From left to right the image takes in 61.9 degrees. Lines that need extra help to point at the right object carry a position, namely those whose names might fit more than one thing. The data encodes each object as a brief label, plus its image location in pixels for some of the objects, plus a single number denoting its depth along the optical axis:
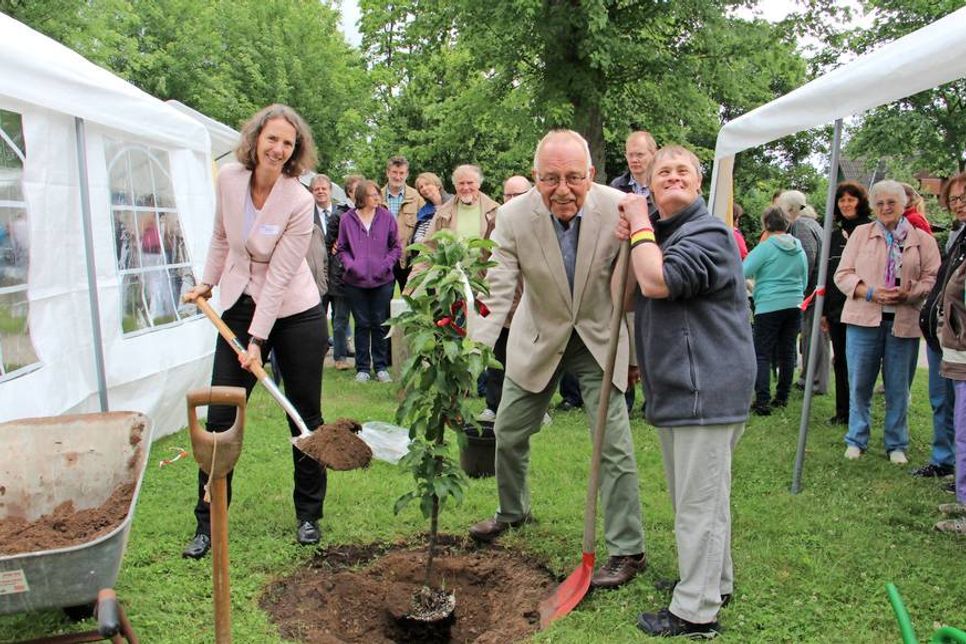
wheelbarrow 3.28
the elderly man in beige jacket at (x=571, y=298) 3.66
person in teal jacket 7.25
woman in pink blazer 3.81
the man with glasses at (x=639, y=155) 5.91
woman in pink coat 5.58
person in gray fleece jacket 2.98
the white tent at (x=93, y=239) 4.35
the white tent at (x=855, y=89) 3.52
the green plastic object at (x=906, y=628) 1.43
